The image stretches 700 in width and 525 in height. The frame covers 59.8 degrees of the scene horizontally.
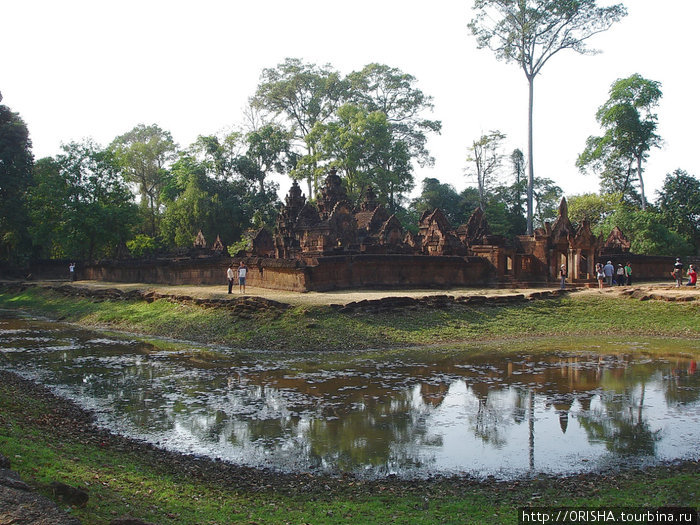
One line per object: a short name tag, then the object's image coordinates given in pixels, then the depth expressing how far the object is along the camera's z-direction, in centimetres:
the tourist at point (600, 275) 2425
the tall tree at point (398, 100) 5547
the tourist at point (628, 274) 2649
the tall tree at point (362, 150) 4675
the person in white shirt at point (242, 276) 2366
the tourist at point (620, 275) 2583
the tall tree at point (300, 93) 5591
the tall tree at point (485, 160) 5678
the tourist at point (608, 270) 2519
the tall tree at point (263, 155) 5291
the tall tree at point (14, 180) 3903
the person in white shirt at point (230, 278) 2338
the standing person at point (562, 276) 2430
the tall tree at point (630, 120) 4466
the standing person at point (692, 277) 2352
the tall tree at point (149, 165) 5928
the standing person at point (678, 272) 2355
